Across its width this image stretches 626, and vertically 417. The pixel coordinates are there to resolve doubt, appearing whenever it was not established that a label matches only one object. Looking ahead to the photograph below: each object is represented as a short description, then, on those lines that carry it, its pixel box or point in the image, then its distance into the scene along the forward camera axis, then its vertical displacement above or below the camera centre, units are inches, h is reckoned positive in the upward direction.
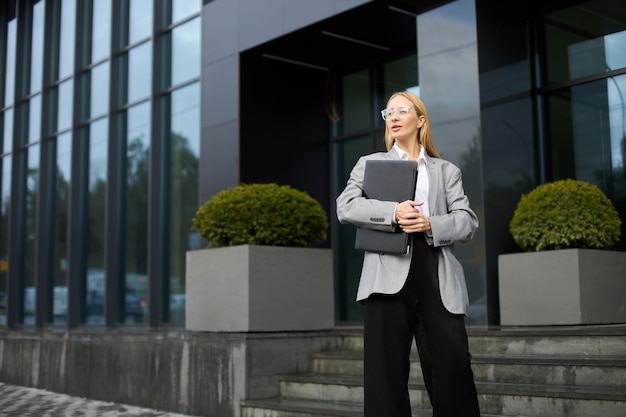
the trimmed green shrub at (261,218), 263.3 +24.2
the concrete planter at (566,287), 257.0 -0.5
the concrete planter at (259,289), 257.4 +0.3
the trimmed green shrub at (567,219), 263.3 +22.5
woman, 128.8 -3.9
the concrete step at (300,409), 215.5 -34.4
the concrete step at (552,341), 210.5 -15.3
